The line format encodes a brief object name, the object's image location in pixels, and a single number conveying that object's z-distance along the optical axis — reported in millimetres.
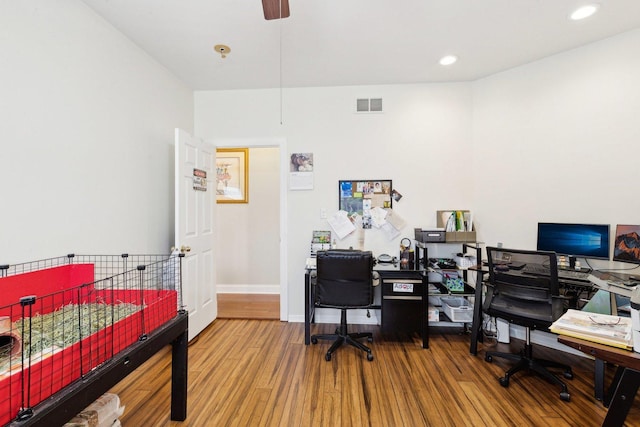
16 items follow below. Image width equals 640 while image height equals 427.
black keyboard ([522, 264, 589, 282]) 2061
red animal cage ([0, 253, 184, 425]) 868
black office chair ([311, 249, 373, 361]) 2387
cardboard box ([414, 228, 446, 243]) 2877
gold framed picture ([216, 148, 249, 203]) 4293
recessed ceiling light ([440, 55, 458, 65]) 2641
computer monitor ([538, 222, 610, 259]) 2289
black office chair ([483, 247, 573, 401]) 2016
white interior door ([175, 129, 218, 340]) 2625
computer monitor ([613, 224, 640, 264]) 2158
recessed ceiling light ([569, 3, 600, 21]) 1992
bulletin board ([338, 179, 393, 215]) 3207
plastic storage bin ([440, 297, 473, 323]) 2843
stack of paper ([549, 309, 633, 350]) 1110
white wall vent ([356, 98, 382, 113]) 3213
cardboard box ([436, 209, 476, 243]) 2941
